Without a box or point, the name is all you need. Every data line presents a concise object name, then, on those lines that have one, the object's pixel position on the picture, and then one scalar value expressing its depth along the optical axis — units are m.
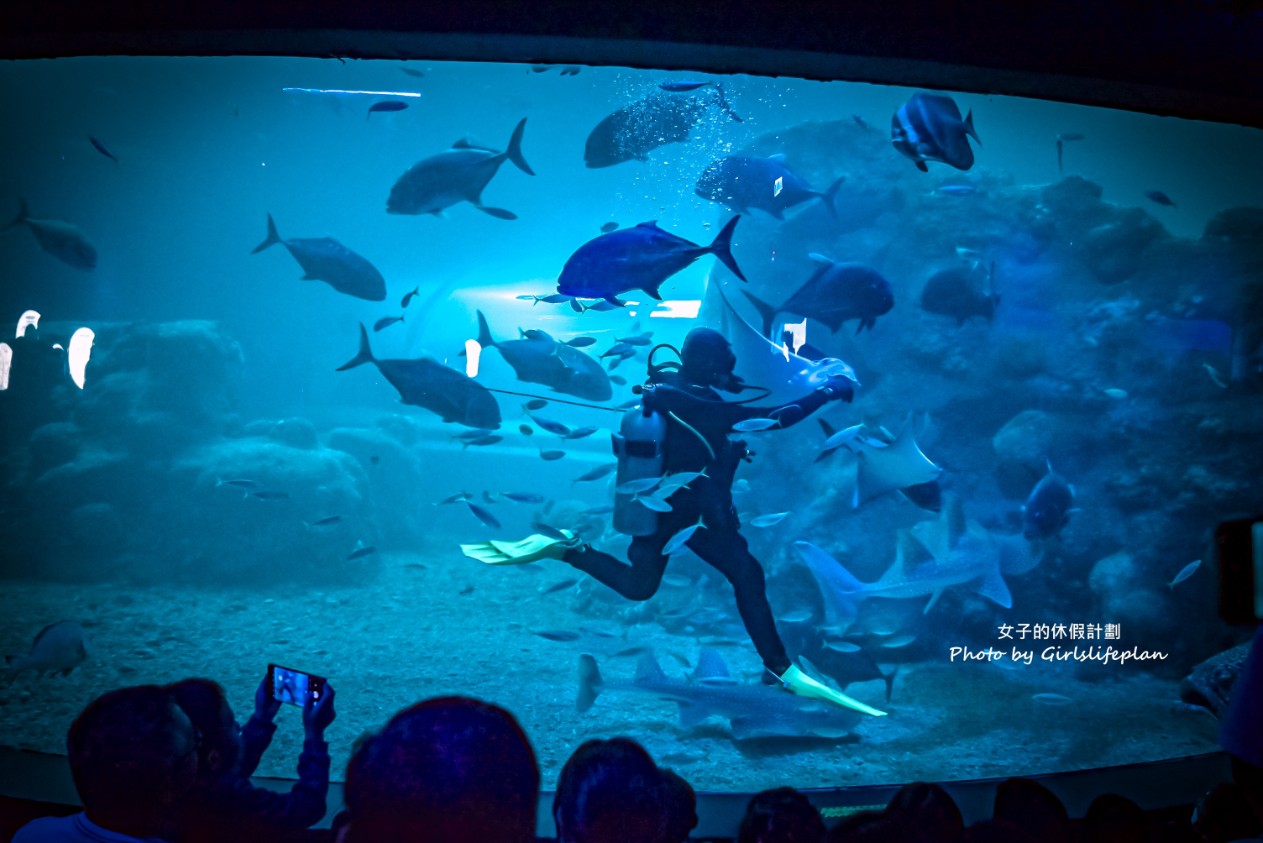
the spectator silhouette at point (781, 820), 1.83
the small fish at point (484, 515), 5.80
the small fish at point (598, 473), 6.27
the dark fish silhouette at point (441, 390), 4.85
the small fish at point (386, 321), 6.49
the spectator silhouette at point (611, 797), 1.69
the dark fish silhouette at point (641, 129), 5.33
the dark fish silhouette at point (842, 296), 5.07
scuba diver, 3.60
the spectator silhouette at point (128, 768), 1.64
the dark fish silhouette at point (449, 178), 4.48
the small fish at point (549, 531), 3.98
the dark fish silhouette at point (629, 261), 3.24
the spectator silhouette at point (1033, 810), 1.91
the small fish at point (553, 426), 5.62
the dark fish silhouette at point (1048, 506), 5.12
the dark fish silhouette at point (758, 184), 5.91
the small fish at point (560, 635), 4.97
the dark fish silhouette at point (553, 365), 5.63
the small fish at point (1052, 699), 4.79
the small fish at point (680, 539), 3.66
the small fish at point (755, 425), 3.74
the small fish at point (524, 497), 6.04
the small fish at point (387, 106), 4.88
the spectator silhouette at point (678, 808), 1.76
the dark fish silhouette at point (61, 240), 5.65
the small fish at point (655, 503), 3.60
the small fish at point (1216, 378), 6.64
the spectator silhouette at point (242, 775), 1.89
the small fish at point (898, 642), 5.49
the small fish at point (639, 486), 3.54
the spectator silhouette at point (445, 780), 1.59
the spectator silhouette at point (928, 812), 1.79
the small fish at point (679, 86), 4.30
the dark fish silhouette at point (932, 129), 3.14
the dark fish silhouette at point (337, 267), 5.27
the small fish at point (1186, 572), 5.55
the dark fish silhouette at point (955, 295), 6.24
